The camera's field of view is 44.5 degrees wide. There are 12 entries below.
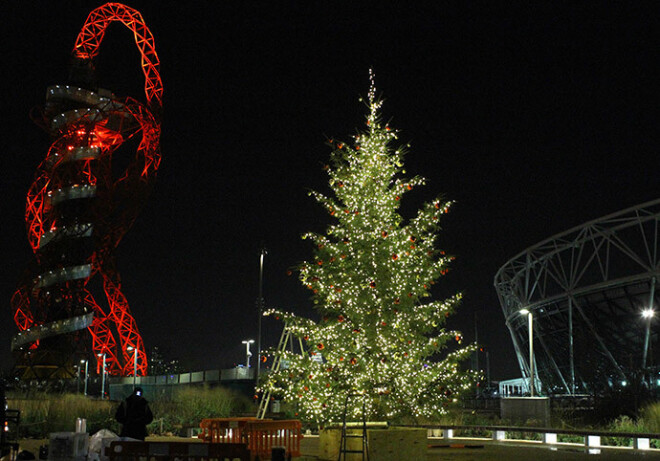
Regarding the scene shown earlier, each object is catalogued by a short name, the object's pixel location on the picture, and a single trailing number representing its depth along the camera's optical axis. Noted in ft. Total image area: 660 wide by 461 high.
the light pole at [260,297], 138.82
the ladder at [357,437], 48.70
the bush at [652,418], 72.23
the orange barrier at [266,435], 57.21
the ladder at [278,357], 60.88
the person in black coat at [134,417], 49.52
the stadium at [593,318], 141.69
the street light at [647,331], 136.71
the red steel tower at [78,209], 174.60
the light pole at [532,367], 86.74
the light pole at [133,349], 183.93
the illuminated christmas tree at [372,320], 58.34
